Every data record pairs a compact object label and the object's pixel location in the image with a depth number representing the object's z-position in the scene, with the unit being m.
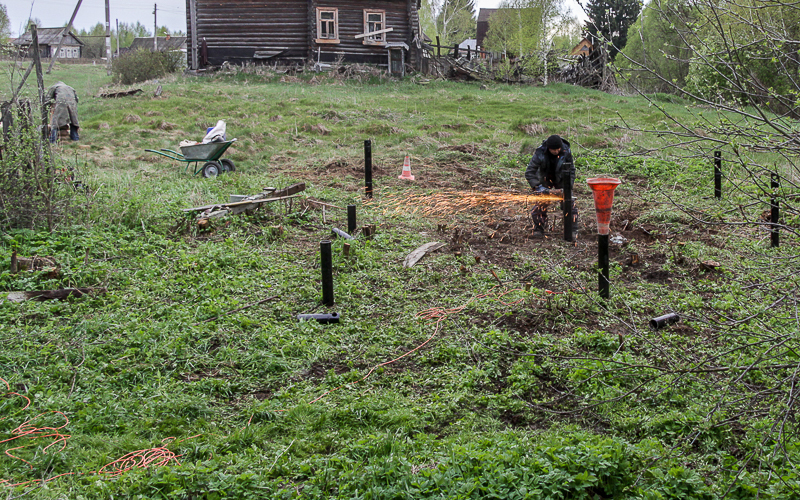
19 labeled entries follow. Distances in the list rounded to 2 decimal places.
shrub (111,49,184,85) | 26.12
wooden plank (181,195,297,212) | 8.69
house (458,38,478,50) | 64.07
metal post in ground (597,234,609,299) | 5.78
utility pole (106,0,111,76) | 32.03
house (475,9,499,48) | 61.85
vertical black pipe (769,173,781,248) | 6.95
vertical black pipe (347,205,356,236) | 8.05
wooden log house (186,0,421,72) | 27.23
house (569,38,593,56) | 53.04
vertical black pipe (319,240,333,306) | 5.93
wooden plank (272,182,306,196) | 9.66
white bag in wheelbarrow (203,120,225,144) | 11.72
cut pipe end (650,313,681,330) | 5.14
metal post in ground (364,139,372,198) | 10.46
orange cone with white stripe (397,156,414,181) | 11.70
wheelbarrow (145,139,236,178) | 11.56
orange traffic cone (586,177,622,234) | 6.21
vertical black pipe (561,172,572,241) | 7.72
